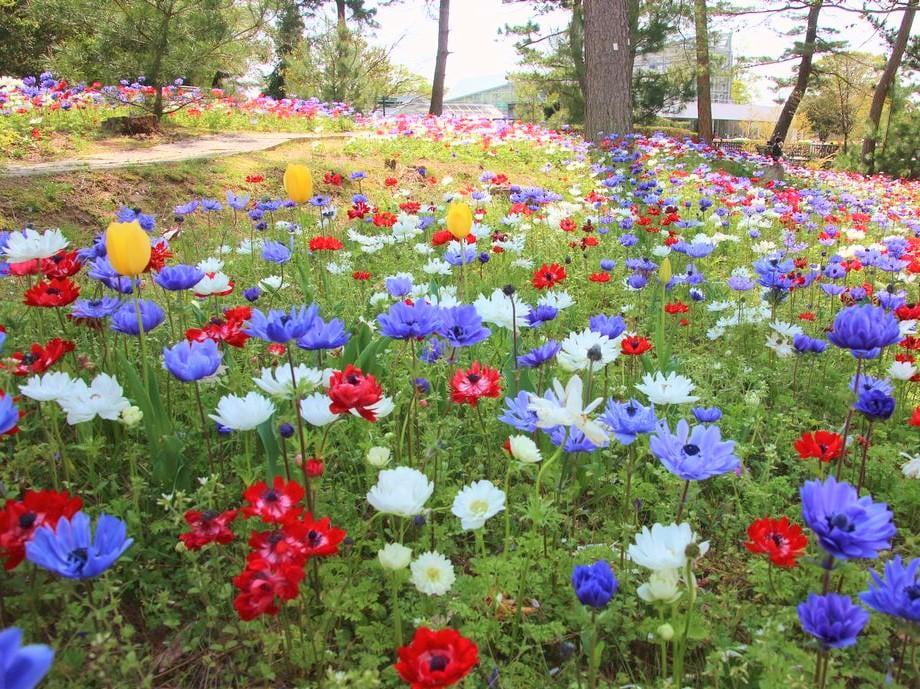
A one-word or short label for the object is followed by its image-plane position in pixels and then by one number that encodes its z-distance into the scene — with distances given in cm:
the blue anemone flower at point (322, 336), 156
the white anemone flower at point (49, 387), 142
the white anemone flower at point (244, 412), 145
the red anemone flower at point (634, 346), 211
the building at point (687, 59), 1551
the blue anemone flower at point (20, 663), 59
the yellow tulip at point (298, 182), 241
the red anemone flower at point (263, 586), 106
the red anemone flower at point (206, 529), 122
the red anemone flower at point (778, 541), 134
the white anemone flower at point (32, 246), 192
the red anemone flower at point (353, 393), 130
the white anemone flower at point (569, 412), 131
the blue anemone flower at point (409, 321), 163
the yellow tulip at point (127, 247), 155
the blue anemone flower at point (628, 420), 145
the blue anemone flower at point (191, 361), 151
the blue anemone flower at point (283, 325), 139
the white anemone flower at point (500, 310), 205
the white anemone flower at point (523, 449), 144
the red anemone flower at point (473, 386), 164
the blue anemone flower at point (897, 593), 99
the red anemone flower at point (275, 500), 119
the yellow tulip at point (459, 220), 218
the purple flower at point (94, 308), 192
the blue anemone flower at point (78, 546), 98
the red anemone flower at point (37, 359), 158
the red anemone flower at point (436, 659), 95
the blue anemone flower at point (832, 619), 103
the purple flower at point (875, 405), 154
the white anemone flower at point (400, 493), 124
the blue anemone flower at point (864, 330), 147
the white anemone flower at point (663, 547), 118
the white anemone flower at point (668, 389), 169
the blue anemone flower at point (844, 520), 102
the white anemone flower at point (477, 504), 136
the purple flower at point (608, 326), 208
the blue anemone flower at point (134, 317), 186
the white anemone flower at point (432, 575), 127
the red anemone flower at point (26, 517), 107
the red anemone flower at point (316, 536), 114
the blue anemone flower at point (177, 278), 197
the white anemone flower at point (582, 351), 178
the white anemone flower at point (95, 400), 147
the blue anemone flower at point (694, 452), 126
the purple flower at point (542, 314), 210
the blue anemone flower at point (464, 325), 175
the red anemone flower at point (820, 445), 162
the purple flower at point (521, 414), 152
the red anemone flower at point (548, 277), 262
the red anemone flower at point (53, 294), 178
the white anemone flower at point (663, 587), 121
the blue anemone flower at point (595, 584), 108
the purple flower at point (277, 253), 286
